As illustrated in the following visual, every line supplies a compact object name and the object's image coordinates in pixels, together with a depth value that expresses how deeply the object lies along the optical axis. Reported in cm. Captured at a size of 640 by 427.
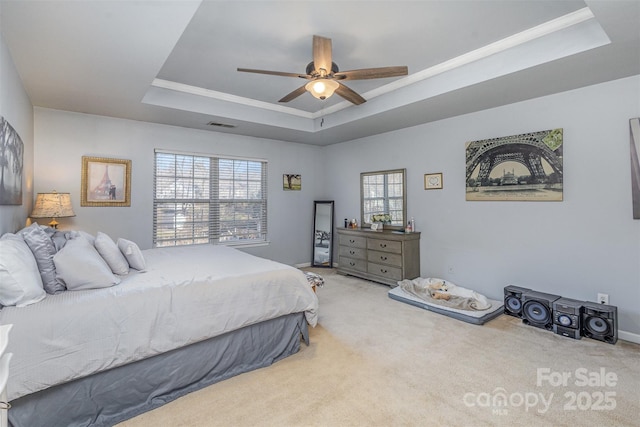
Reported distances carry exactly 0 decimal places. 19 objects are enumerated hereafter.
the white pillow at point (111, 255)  228
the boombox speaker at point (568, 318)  279
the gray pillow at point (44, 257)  181
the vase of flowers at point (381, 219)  504
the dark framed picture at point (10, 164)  207
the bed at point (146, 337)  155
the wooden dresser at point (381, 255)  439
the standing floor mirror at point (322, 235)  588
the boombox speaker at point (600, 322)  267
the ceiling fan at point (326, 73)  236
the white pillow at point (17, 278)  155
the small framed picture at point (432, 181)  434
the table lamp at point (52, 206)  327
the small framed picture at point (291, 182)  573
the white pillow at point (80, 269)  186
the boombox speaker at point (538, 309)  299
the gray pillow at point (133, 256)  249
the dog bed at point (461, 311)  315
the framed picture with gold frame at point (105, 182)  392
